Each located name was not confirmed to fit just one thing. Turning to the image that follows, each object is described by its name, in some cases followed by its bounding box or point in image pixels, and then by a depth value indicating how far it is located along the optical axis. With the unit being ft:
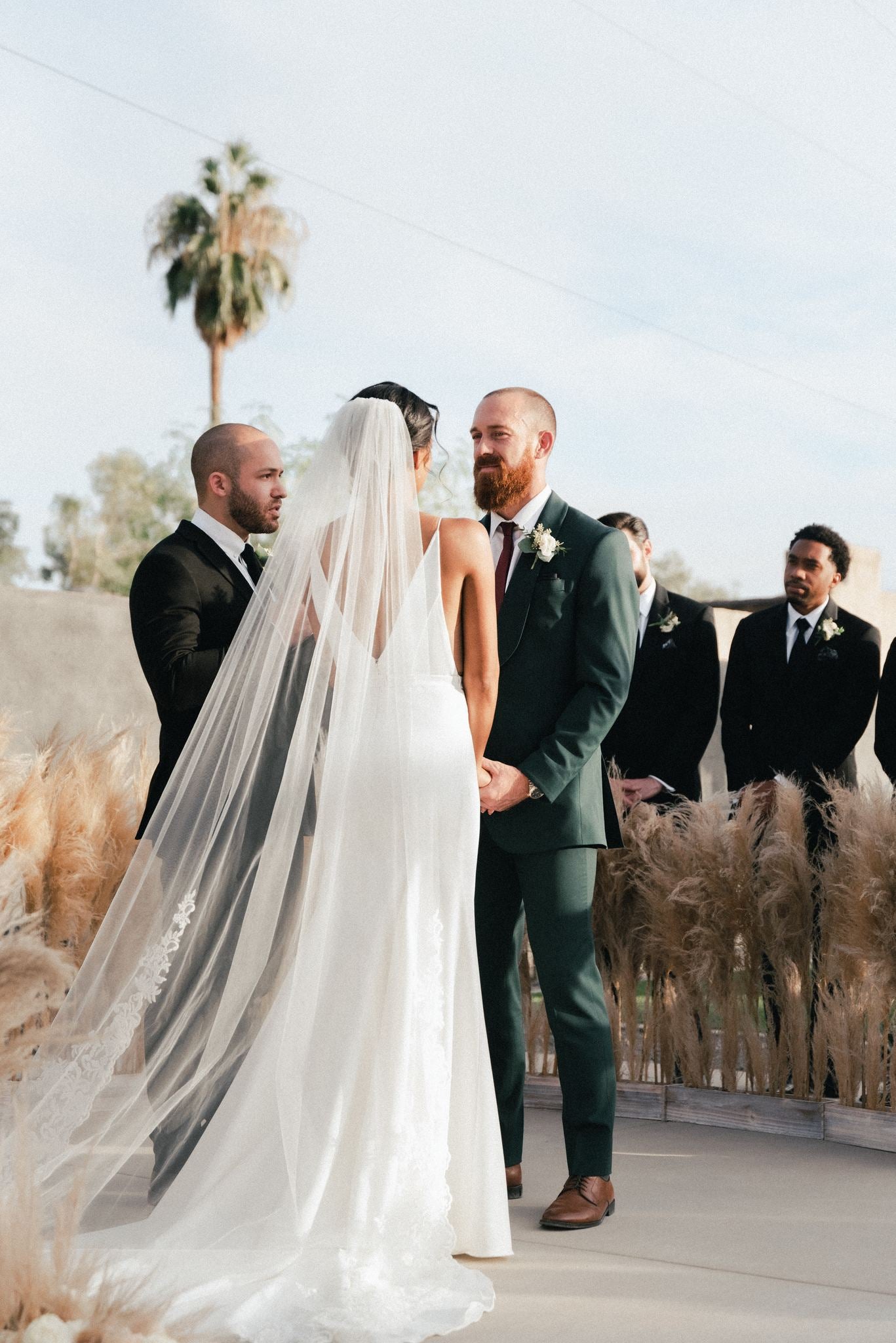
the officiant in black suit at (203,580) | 13.00
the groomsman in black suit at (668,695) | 19.16
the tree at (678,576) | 222.69
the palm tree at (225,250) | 95.04
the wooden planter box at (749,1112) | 15.61
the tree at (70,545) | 149.18
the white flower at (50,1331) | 6.75
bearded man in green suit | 12.91
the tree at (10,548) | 162.50
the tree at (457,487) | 111.86
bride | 10.53
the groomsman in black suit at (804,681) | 18.47
